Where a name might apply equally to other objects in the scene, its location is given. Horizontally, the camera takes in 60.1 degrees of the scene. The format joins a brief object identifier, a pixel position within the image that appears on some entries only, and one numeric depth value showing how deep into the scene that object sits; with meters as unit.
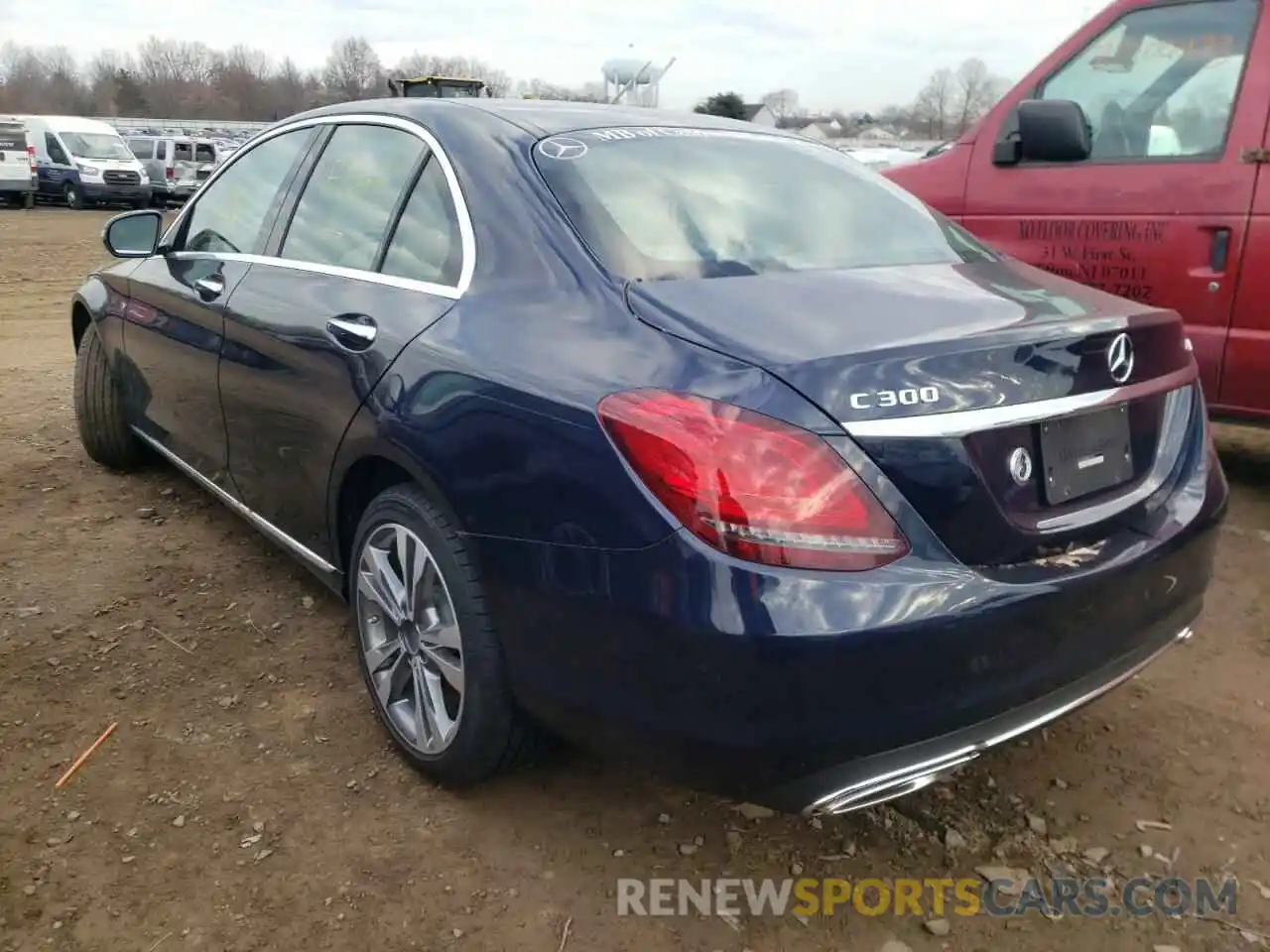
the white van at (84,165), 27.02
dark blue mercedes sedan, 1.85
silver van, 29.80
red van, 4.04
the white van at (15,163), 26.20
